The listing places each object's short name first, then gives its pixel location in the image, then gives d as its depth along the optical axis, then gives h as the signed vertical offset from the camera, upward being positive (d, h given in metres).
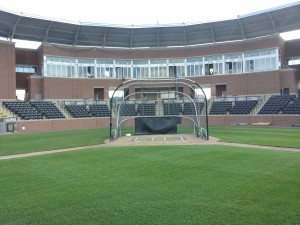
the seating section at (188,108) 43.03 +0.69
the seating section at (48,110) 39.13 +0.73
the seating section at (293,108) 35.58 +0.35
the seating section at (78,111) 41.79 +0.55
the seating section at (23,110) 36.44 +0.74
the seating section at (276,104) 37.60 +0.95
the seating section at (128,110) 44.09 +0.57
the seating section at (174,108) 44.00 +0.69
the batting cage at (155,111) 25.14 +0.31
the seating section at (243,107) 40.23 +0.68
